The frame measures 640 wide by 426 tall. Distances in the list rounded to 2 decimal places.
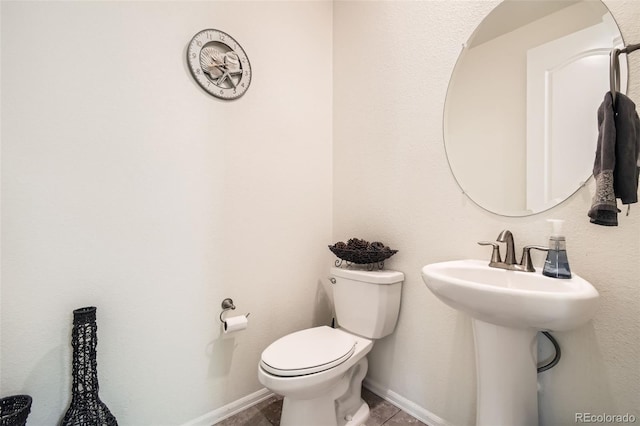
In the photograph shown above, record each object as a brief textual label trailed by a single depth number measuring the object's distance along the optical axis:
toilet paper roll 1.34
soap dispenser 0.89
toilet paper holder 1.41
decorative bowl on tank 1.44
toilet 1.13
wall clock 1.32
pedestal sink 0.75
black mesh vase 1.01
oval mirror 0.96
